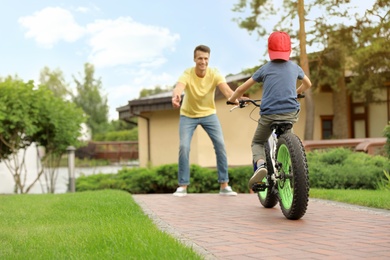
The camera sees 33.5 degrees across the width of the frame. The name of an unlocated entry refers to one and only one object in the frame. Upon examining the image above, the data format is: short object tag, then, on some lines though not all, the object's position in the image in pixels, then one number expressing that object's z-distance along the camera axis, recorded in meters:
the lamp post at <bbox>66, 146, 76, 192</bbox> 18.06
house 21.83
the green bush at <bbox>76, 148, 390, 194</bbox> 12.21
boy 6.57
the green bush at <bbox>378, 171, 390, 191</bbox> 11.11
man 9.17
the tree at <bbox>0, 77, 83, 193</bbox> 17.38
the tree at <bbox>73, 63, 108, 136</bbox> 55.78
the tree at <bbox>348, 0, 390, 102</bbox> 21.08
